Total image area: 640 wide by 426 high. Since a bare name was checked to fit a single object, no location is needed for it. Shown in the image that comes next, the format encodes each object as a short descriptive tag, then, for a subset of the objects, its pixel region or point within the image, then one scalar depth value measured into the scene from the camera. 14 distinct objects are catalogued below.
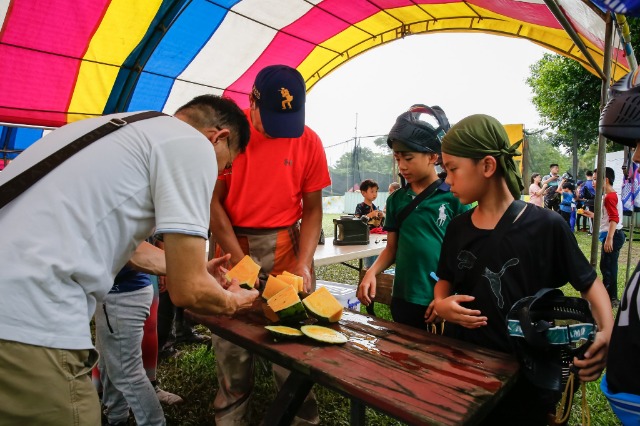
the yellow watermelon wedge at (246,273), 2.05
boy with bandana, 1.59
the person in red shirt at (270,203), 2.36
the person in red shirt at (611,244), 6.11
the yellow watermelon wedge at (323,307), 1.86
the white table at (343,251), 4.46
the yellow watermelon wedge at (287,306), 1.79
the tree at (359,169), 21.06
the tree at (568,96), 15.76
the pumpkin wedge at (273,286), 1.96
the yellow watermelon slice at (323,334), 1.59
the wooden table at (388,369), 1.15
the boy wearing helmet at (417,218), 2.47
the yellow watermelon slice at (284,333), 1.62
